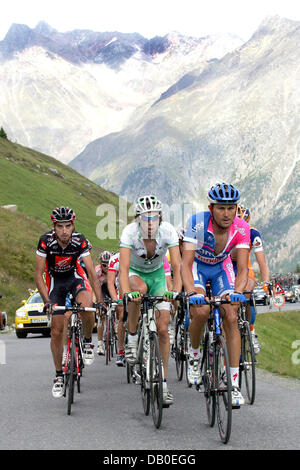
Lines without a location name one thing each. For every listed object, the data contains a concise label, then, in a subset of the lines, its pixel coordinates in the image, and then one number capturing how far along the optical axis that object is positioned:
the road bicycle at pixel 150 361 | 7.20
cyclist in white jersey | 8.09
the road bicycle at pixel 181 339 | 10.62
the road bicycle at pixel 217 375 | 6.25
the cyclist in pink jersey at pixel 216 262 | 7.14
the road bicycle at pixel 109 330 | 14.05
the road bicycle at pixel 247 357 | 8.60
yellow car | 23.11
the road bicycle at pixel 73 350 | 8.20
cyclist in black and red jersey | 8.82
